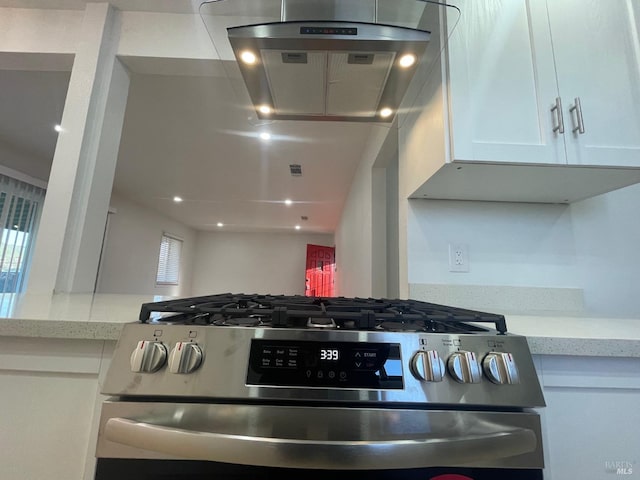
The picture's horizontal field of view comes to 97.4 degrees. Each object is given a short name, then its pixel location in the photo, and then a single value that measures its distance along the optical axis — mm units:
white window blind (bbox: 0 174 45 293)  3157
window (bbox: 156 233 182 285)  5910
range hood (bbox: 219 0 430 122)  828
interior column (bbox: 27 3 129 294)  1289
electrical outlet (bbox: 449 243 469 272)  1274
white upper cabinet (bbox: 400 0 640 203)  943
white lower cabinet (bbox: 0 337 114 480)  522
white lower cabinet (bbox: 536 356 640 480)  527
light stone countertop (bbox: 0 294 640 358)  546
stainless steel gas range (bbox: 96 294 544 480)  418
